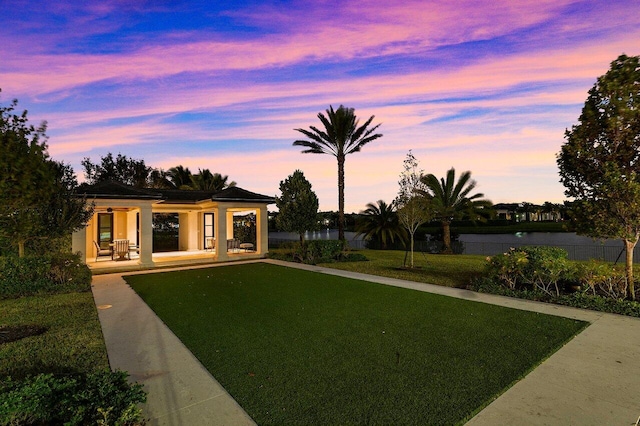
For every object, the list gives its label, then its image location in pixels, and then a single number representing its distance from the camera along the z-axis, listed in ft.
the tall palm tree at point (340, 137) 66.69
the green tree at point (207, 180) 109.19
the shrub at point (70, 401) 8.82
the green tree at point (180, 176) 118.62
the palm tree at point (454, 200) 72.13
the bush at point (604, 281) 24.95
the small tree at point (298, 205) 56.75
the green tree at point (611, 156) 23.71
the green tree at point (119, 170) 114.83
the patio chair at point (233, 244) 66.49
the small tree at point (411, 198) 46.50
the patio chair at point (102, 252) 54.62
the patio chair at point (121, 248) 51.39
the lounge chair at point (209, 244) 70.03
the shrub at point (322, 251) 54.44
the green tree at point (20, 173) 14.90
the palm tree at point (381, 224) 77.30
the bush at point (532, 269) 27.20
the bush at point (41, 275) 30.30
